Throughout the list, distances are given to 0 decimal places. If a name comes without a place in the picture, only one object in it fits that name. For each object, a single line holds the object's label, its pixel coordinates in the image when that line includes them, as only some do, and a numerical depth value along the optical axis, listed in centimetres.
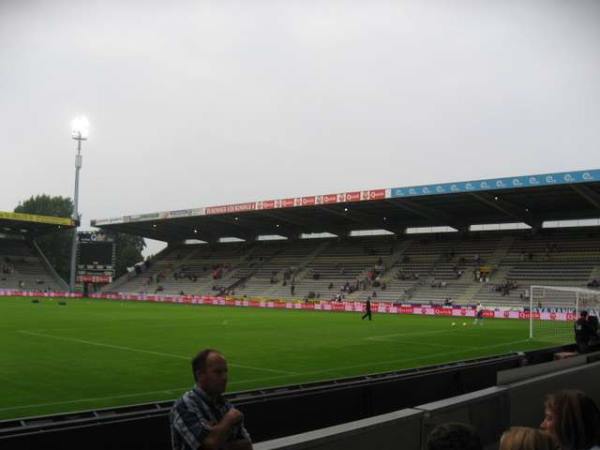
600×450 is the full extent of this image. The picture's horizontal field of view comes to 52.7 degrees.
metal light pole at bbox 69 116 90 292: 6080
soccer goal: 2800
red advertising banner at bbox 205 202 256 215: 5759
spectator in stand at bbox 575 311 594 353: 1367
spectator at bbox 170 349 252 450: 360
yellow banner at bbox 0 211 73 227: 6556
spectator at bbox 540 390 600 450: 326
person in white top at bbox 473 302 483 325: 3168
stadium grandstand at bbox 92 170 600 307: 4566
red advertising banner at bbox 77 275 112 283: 5825
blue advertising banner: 3962
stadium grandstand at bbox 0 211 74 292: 6719
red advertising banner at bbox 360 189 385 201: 4931
